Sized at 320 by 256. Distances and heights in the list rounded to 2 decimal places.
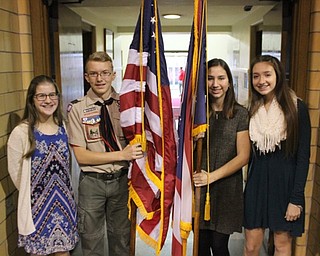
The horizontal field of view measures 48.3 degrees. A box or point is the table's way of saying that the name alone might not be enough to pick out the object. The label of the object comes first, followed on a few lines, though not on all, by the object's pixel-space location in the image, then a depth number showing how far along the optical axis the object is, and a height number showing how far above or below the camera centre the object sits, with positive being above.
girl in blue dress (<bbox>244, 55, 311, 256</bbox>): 1.77 -0.40
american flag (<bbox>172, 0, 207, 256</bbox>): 1.61 -0.20
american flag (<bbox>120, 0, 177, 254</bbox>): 1.68 -0.21
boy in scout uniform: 1.83 -0.40
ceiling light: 4.47 +0.74
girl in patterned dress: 1.80 -0.50
